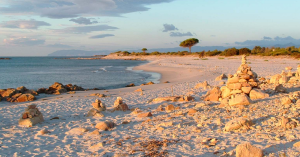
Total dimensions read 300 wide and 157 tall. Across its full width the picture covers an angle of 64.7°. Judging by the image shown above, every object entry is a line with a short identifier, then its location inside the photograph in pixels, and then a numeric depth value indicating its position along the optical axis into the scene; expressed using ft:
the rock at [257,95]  31.48
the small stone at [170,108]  29.71
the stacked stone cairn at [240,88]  31.60
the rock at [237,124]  20.15
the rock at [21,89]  48.98
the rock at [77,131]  22.28
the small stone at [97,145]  18.42
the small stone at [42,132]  22.07
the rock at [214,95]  34.06
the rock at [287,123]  19.26
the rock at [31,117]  24.76
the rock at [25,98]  41.89
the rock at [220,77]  60.97
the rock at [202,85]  48.37
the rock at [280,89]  34.46
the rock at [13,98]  41.67
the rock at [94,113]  28.24
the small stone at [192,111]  26.95
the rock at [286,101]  26.89
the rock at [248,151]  14.24
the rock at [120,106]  30.91
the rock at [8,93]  43.86
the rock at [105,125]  22.90
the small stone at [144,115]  27.07
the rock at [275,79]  44.37
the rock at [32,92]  48.43
